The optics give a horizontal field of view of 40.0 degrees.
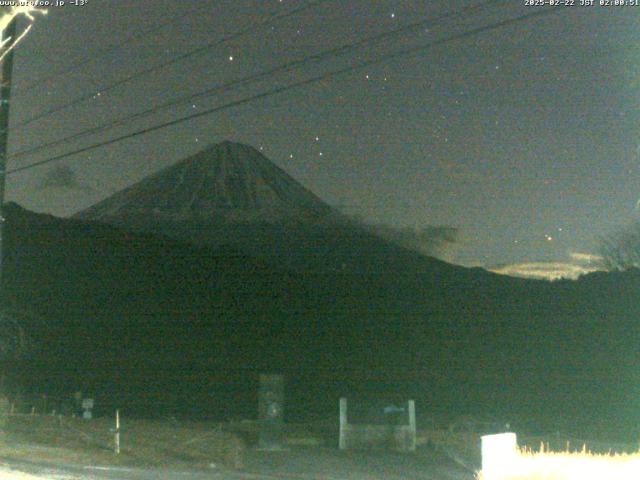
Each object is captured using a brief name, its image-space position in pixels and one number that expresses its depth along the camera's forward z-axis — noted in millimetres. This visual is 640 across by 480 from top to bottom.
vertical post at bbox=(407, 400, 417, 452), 21545
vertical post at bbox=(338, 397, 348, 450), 21375
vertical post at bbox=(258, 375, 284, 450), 19922
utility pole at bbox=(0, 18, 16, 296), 14977
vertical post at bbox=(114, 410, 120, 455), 15355
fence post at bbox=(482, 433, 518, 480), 11008
